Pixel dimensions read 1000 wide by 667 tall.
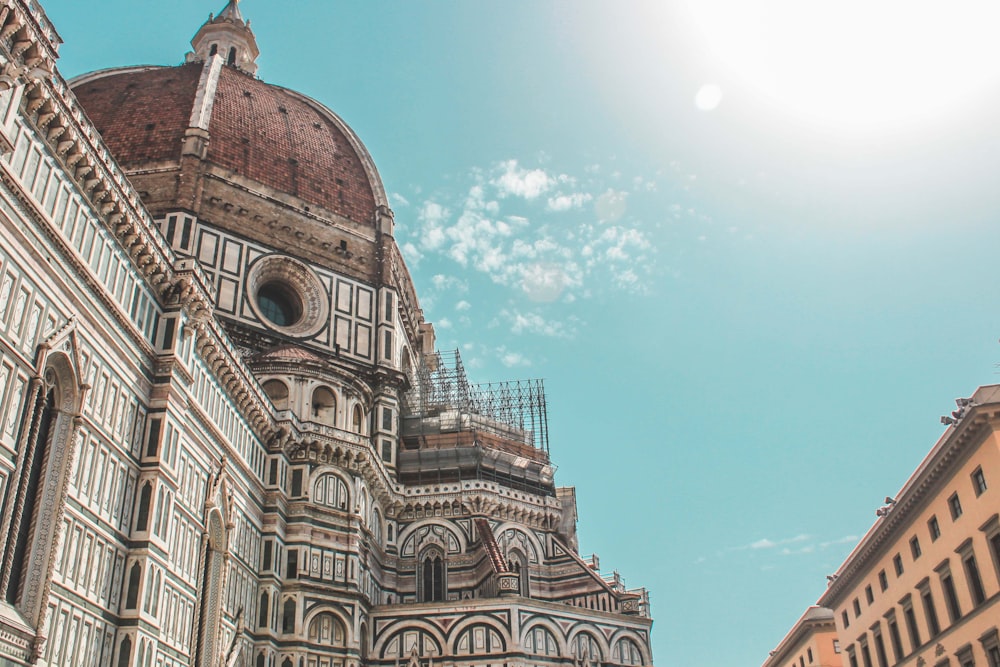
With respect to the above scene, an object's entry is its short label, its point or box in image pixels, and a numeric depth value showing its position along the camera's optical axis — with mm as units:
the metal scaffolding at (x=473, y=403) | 45312
